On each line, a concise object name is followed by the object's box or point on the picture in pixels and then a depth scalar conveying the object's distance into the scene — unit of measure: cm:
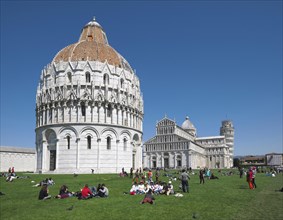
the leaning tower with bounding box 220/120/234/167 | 16192
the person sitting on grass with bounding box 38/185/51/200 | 1952
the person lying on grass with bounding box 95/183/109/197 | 1955
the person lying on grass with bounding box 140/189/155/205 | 1647
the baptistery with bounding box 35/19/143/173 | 4791
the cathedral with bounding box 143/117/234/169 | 11588
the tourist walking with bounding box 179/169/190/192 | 2119
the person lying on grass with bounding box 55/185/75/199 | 1971
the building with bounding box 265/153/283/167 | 13838
